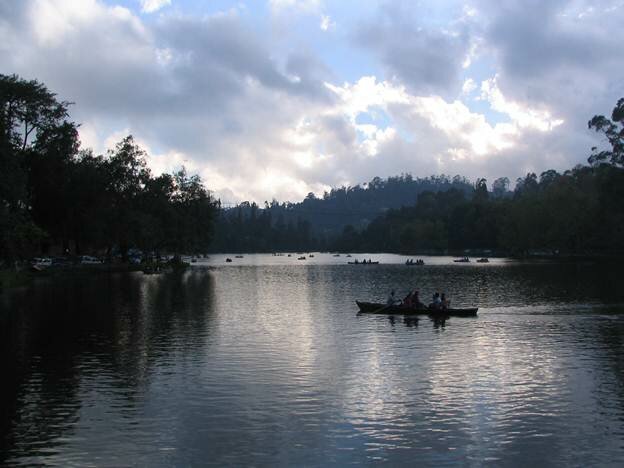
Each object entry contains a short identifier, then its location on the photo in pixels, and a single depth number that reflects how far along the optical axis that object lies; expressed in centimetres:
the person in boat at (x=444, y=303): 4712
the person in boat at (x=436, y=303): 4709
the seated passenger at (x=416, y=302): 4837
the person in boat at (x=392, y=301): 4912
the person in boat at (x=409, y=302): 4850
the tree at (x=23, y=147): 6438
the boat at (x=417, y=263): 15094
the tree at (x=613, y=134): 13038
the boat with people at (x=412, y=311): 4719
